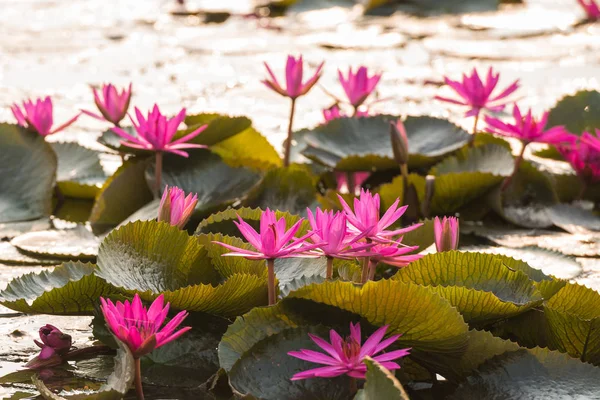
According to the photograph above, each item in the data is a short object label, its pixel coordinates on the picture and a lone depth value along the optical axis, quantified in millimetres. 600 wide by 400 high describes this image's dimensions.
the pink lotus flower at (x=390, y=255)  4728
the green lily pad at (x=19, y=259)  5318
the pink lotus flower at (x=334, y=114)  5852
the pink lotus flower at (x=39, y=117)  5565
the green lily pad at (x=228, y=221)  5017
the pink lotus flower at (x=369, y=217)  4692
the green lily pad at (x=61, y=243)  5340
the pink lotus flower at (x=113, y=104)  5546
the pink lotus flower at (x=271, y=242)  4626
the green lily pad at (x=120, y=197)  5485
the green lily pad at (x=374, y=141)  5648
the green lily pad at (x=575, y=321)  4724
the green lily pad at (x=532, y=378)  4648
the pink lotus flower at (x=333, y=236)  4681
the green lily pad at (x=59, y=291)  4826
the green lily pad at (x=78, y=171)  5726
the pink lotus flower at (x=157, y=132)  5263
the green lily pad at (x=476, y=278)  4755
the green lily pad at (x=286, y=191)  5452
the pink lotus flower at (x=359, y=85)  5685
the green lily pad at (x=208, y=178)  5423
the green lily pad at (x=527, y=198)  5614
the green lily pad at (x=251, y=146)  5736
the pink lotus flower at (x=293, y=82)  5509
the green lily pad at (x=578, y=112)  6170
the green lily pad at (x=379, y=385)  4484
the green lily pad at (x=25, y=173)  5585
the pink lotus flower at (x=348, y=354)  4548
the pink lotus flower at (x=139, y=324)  4555
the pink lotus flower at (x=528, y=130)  5497
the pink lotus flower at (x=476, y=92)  5581
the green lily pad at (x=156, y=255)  4854
